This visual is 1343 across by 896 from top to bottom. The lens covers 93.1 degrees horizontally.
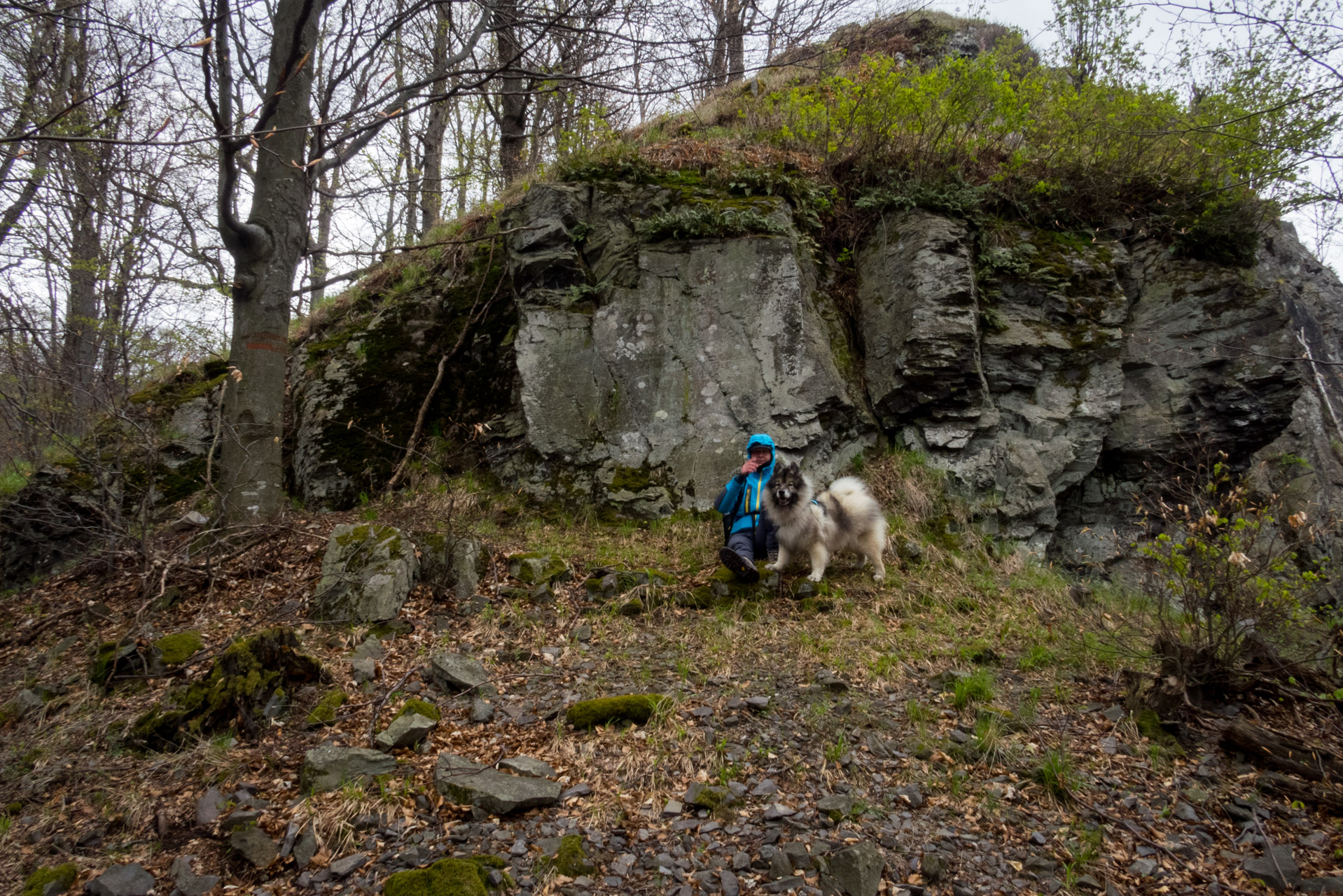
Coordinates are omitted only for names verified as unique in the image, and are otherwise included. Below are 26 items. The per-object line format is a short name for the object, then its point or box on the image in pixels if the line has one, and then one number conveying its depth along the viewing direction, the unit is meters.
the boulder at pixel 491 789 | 3.19
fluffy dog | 6.11
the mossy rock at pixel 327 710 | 3.90
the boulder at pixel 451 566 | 5.56
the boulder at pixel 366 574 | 5.11
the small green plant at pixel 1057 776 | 3.38
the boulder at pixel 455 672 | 4.32
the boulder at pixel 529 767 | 3.46
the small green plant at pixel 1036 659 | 4.74
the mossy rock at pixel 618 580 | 5.75
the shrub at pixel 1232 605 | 3.76
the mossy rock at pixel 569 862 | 2.86
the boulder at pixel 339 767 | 3.32
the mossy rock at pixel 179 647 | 4.49
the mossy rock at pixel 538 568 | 5.82
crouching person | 6.30
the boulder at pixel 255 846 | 2.90
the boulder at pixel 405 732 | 3.65
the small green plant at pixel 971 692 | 4.22
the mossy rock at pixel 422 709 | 3.92
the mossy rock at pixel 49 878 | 2.74
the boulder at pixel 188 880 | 2.76
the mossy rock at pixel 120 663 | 4.38
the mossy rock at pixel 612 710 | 3.95
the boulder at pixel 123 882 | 2.72
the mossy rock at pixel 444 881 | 2.66
